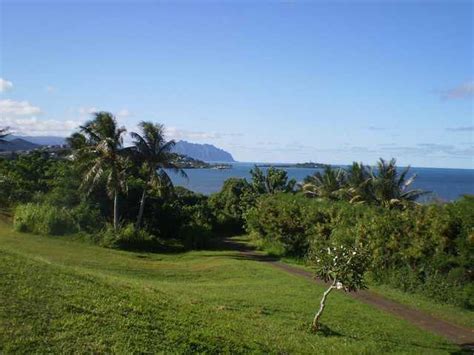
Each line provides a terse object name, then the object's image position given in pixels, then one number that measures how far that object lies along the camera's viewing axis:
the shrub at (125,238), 32.94
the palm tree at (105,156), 35.25
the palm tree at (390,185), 36.91
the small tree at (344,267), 12.11
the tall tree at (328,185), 43.09
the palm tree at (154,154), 36.28
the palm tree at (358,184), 37.59
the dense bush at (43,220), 32.48
